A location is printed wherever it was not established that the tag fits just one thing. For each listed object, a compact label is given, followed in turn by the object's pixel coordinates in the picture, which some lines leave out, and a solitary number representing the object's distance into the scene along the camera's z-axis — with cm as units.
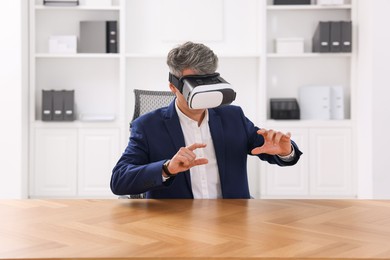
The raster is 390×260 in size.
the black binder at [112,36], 558
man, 237
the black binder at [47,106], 552
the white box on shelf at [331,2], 556
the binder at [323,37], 546
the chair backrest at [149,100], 318
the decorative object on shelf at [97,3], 570
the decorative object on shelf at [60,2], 558
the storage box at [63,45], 558
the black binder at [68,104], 552
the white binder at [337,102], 563
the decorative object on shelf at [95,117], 558
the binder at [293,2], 564
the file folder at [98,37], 560
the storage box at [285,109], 558
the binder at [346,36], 546
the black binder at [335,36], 546
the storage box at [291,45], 562
